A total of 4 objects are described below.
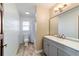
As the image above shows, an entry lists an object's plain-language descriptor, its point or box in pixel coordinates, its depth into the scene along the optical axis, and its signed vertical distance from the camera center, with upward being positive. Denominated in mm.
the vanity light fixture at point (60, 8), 1344 +633
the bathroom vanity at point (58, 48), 757 -425
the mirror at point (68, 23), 1083 +132
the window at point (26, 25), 3112 +180
